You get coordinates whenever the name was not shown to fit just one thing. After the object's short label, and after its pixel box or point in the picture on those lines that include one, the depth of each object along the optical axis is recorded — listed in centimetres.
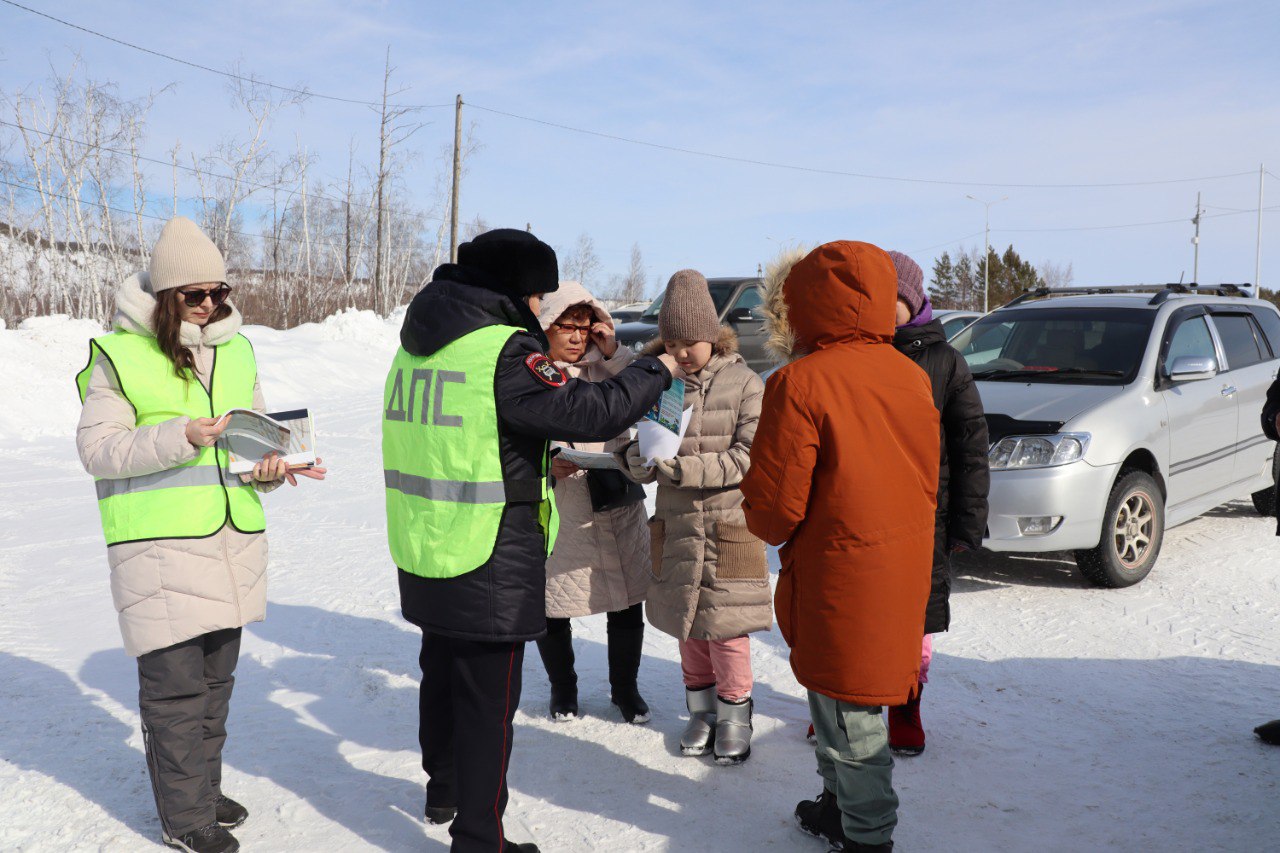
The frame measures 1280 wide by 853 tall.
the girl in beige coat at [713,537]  363
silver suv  554
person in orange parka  258
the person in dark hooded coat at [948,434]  357
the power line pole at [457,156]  2925
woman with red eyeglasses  389
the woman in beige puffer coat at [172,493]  290
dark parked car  1411
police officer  262
